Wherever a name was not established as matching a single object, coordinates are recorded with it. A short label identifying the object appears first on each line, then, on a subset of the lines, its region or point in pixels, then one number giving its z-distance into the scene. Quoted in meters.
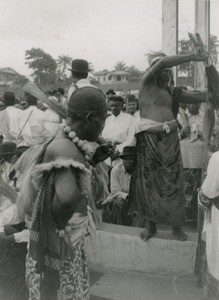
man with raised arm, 3.71
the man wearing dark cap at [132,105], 8.07
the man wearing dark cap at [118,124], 6.25
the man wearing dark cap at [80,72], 3.96
